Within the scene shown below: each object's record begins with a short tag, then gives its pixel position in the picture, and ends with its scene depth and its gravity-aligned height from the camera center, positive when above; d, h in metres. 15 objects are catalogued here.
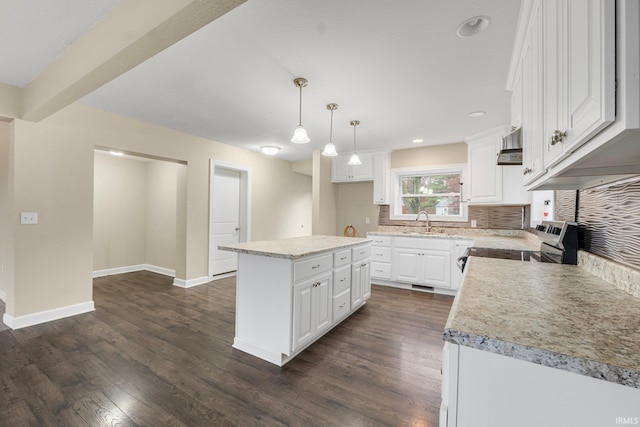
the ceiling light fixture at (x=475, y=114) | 3.11 +1.21
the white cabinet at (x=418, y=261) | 3.91 -0.74
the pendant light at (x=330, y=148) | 2.87 +0.71
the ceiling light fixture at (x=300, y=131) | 2.40 +0.76
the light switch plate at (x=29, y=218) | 2.68 -0.10
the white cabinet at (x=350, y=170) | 4.94 +0.84
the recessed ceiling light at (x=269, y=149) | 4.18 +1.00
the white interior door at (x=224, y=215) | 4.64 -0.06
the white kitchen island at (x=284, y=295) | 2.11 -0.72
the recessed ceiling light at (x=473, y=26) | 1.65 +1.22
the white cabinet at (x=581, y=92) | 0.54 +0.34
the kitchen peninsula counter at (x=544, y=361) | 0.55 -0.32
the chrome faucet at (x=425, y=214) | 4.58 +0.01
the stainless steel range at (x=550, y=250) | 1.65 -0.23
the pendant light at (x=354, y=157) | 3.30 +0.70
